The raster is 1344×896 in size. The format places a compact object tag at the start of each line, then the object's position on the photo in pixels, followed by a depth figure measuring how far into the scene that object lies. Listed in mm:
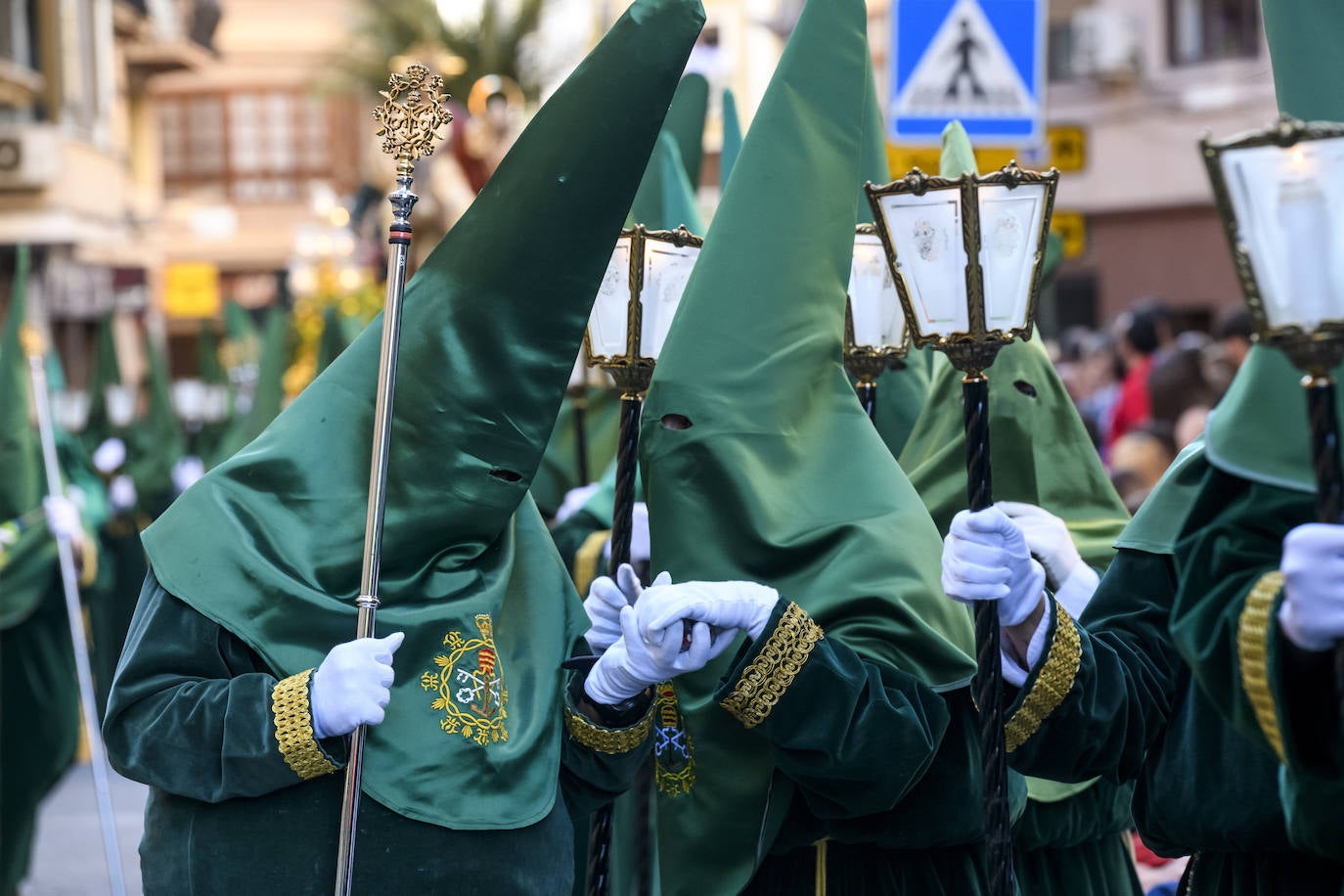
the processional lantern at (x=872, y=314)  7562
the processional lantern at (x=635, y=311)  7359
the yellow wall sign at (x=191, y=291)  60937
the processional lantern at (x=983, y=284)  5734
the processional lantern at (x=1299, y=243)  4254
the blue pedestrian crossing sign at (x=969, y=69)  13023
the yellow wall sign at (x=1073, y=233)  18109
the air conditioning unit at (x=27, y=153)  41187
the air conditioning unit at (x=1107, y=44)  44250
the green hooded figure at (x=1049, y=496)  7457
